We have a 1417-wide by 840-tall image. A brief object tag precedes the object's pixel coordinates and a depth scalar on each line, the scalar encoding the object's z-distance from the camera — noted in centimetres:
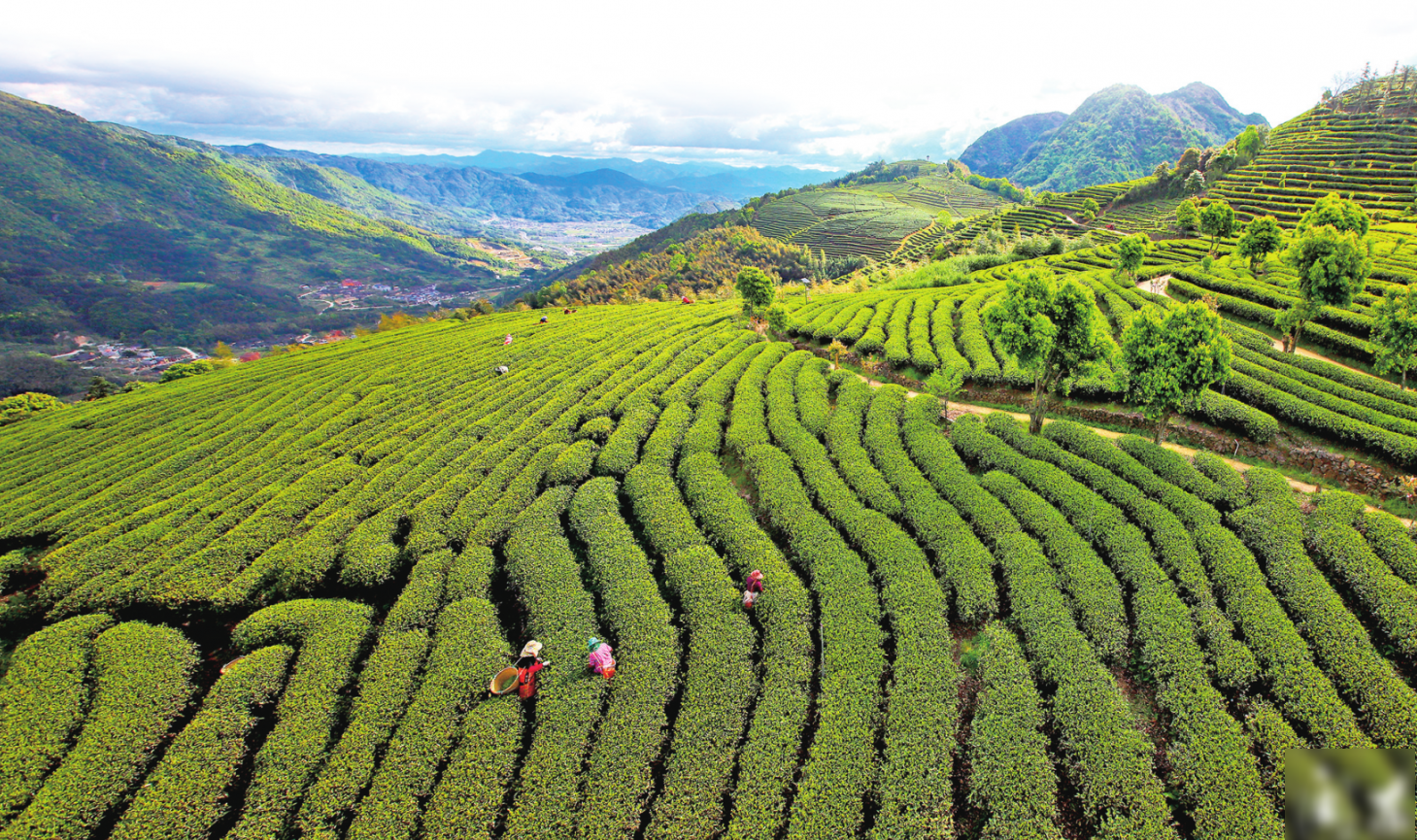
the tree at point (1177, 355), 1866
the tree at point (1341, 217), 3378
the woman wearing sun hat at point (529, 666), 1281
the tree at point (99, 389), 5188
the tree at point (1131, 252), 4159
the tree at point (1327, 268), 2566
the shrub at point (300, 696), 1101
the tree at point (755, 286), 3925
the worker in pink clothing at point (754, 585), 1516
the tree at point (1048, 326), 1975
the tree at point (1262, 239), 3675
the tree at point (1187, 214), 5834
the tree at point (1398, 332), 2205
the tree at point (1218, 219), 4747
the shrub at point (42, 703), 1188
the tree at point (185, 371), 5303
